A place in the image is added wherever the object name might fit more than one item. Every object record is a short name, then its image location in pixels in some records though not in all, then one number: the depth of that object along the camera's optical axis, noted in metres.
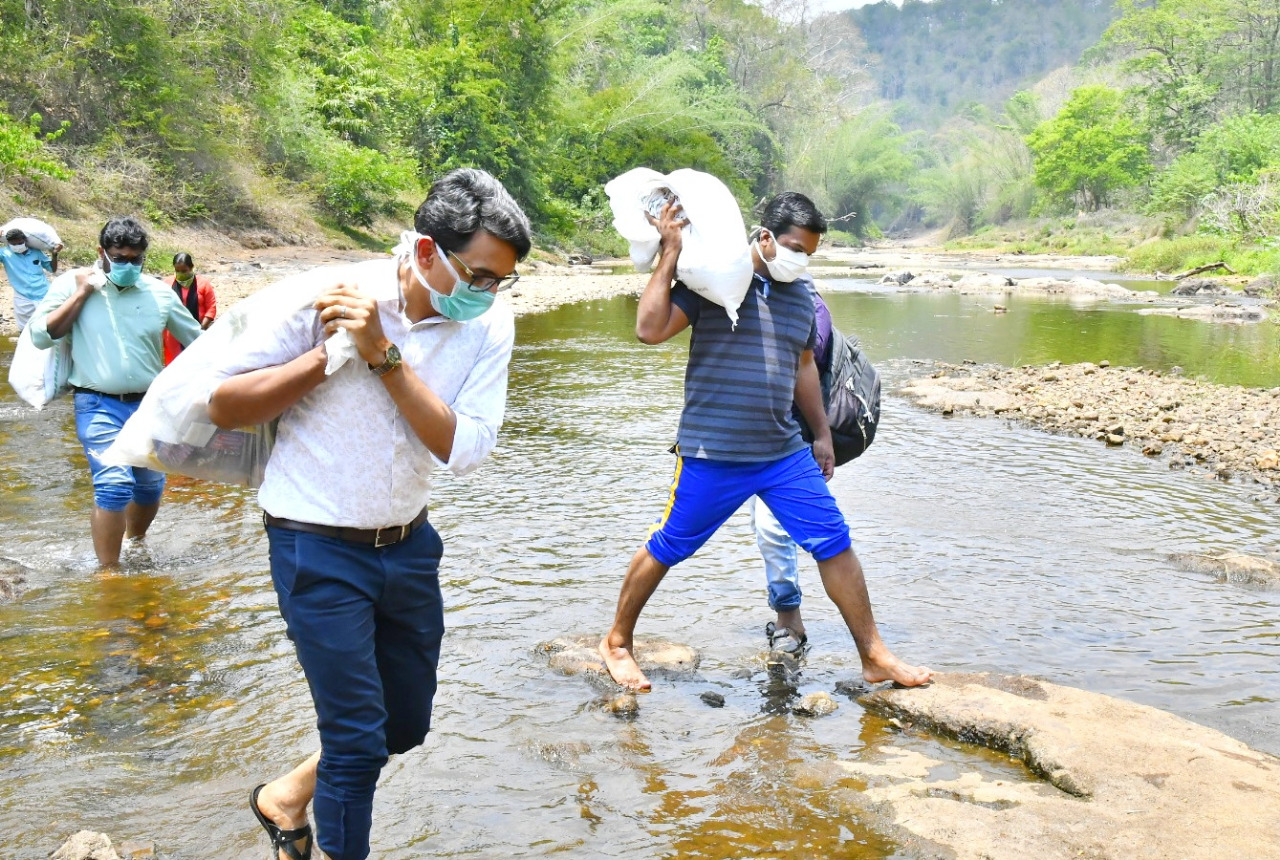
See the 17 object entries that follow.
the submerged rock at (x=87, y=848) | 3.00
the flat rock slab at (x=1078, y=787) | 3.17
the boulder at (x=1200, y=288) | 25.33
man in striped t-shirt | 4.12
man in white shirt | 2.54
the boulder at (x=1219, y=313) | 20.30
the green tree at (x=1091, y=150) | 56.00
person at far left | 6.79
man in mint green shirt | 5.20
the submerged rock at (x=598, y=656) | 4.68
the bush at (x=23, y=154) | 17.48
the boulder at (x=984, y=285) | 28.48
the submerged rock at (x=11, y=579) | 5.34
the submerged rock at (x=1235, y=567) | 6.00
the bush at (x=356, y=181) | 27.08
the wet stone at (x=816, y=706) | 4.28
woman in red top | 7.35
